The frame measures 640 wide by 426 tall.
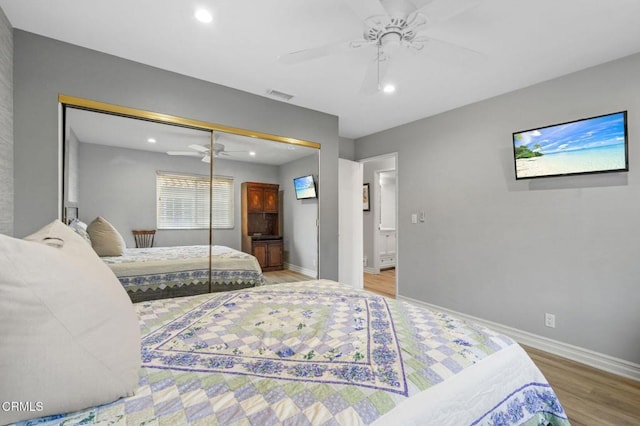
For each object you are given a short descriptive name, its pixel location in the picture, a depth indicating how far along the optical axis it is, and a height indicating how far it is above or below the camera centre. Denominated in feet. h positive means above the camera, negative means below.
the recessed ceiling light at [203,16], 6.15 +4.32
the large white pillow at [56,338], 2.27 -1.07
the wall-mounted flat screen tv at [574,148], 7.75 +1.93
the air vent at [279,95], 10.11 +4.27
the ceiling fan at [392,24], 4.68 +3.43
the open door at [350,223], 14.61 -0.42
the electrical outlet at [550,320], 9.14 -3.35
